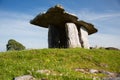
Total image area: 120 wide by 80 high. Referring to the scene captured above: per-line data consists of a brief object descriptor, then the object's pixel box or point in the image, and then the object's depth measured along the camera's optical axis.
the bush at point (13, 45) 14.95
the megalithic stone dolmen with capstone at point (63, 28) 10.63
